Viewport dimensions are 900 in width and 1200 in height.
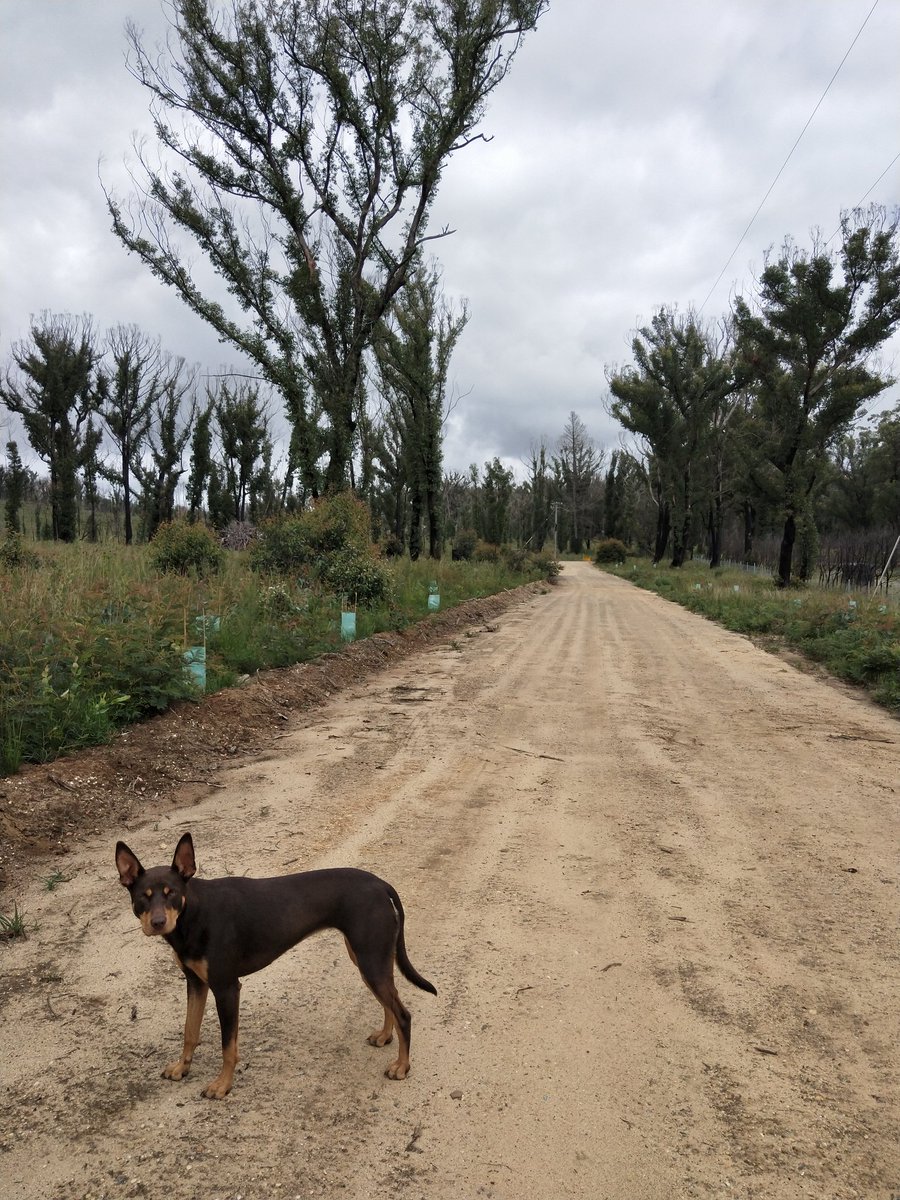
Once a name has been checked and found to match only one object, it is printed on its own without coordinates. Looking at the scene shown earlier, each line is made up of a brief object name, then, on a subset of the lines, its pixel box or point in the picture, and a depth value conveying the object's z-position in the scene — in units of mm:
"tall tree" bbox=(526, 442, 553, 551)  71875
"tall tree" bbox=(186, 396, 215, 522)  45000
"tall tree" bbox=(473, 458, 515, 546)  41719
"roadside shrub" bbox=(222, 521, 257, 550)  23108
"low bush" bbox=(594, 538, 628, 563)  57547
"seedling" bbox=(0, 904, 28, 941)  3457
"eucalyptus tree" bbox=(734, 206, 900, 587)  23766
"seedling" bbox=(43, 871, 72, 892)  3939
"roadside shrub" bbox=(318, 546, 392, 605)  13344
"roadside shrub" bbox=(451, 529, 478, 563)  36125
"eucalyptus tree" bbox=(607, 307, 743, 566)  41562
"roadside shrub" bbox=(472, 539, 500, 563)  35906
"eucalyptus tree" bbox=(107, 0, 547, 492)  17469
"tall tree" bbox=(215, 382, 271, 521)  45812
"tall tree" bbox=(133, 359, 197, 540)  43750
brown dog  2396
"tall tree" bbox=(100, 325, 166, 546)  40719
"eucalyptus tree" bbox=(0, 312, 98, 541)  35938
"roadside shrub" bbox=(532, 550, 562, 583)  37062
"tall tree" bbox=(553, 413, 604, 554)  81000
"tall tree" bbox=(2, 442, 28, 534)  31866
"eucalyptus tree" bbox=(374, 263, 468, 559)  28984
